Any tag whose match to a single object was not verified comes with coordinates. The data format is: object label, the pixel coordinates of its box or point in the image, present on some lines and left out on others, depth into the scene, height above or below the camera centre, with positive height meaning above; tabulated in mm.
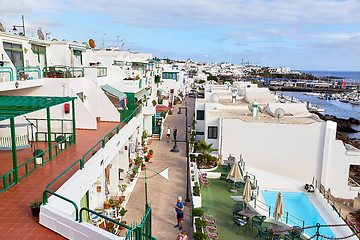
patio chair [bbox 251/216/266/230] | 13734 -6512
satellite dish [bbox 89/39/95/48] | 25031 +2367
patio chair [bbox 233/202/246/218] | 14680 -6406
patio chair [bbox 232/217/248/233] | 13969 -6693
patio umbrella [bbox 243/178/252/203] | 15596 -5950
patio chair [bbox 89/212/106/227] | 11203 -5400
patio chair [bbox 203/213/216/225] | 14054 -6685
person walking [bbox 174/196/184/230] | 13582 -6070
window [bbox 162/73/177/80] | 61100 -376
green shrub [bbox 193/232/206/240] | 12219 -6382
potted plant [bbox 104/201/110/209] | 13500 -5767
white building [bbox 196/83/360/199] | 21953 -5224
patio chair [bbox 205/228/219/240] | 12828 -6664
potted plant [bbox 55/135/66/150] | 12766 -2837
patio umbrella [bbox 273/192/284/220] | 14609 -6278
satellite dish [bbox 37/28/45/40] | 20259 +2456
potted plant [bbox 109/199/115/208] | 13713 -5834
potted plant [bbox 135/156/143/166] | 20539 -5834
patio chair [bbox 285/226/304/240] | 13016 -6683
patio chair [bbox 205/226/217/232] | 13412 -6638
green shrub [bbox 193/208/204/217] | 14120 -6313
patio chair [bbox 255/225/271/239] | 12957 -6781
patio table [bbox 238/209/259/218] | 13836 -6235
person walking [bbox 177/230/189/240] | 11410 -5985
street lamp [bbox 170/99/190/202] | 20678 -6151
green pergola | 8977 -1181
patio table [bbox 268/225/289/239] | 12936 -6469
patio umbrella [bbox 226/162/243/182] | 18328 -5798
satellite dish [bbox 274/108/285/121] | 23781 -2887
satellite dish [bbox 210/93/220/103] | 29266 -2235
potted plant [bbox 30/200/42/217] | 7504 -3296
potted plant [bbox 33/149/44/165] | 10721 -2948
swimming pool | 16380 -7797
